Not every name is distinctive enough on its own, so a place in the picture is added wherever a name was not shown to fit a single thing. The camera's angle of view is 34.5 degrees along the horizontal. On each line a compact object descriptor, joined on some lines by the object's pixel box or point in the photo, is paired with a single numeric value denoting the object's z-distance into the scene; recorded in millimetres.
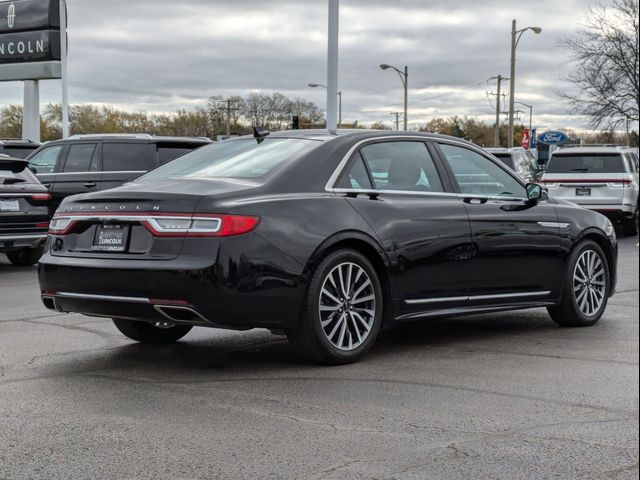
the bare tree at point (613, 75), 55438
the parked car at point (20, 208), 13608
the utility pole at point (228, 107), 106200
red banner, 52094
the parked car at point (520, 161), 23547
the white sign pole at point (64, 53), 39181
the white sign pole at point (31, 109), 45281
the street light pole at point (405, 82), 57031
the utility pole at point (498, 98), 75625
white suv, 21062
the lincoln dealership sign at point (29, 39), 42656
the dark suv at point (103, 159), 17359
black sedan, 6168
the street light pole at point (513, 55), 48219
